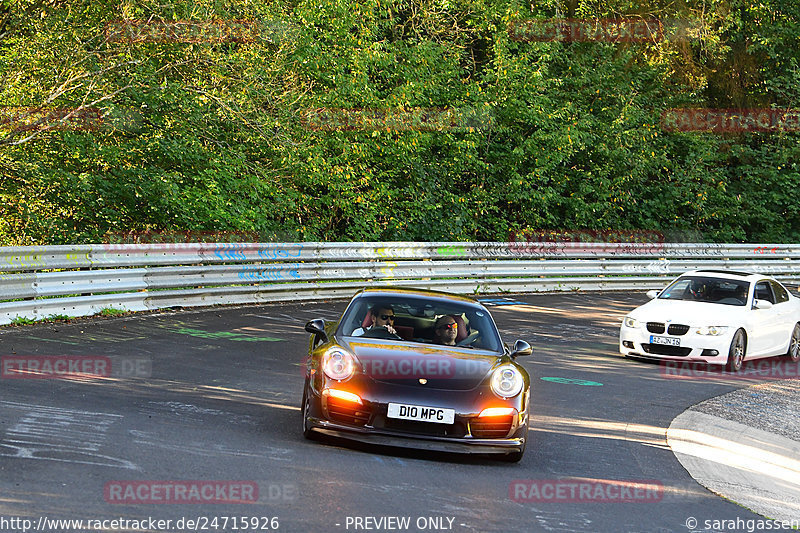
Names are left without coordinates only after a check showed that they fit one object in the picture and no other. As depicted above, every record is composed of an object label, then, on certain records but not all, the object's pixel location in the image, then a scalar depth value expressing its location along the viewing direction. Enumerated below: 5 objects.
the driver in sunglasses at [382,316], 18.20
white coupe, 29.16
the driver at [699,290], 31.90
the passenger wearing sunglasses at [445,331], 18.17
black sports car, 15.60
